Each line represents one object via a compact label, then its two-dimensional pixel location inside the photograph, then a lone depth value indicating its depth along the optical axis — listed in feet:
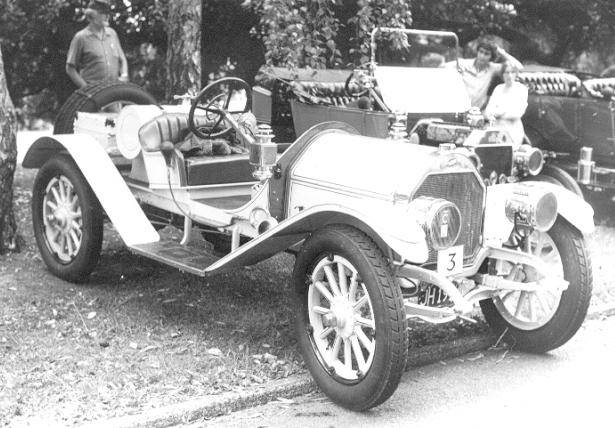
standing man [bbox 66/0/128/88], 30.89
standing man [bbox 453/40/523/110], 32.48
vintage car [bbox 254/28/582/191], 23.06
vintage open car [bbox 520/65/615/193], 31.76
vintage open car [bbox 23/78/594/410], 14.38
